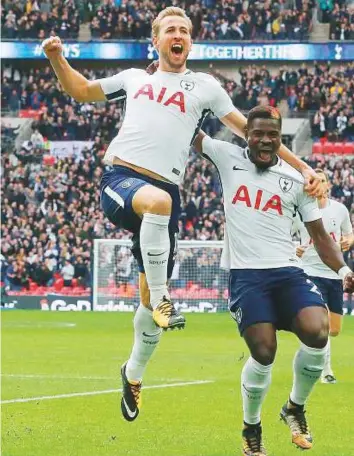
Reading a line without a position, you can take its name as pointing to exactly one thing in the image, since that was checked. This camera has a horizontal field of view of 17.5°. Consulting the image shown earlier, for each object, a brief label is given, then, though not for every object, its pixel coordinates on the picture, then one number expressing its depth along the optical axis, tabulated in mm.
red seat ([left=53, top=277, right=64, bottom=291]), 33656
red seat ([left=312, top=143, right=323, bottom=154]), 39906
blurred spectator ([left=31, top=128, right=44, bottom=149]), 41594
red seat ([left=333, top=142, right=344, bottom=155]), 39500
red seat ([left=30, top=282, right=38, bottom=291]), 34188
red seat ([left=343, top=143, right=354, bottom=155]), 39312
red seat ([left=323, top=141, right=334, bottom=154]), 39781
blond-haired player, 8961
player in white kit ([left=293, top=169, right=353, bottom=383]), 15570
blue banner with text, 42500
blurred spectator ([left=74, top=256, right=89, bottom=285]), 33375
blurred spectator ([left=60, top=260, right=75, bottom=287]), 33750
